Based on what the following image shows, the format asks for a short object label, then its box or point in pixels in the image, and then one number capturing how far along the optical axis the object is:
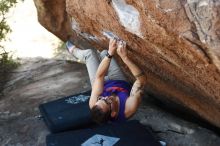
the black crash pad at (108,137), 4.80
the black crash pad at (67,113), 5.38
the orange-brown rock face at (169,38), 3.32
